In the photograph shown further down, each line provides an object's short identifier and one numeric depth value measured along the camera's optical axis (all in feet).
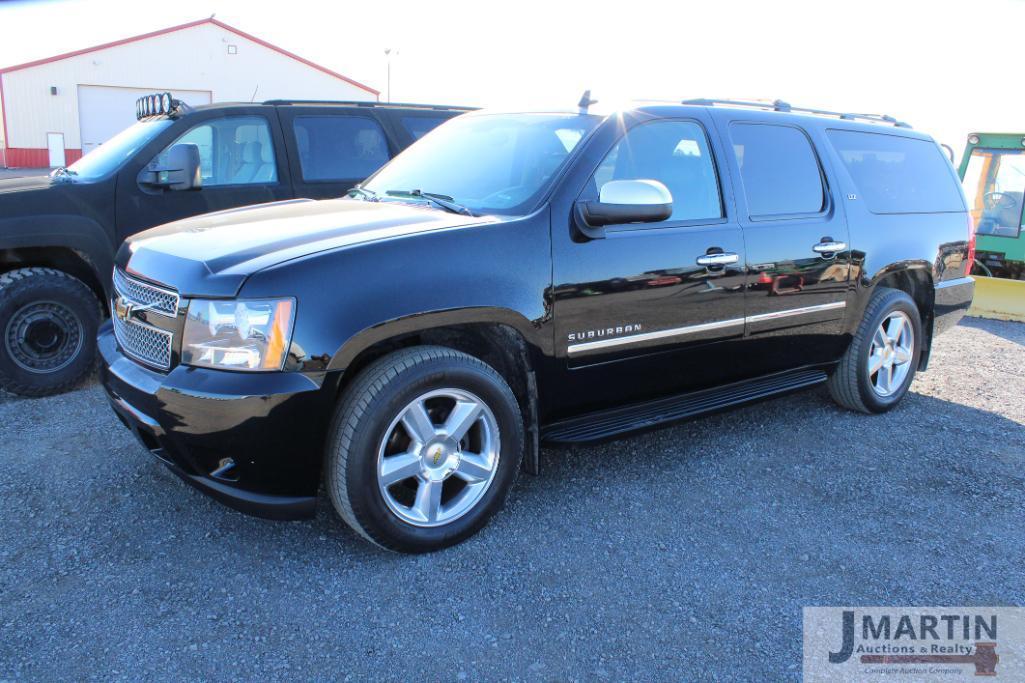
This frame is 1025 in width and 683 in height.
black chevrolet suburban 9.02
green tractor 35.12
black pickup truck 15.98
